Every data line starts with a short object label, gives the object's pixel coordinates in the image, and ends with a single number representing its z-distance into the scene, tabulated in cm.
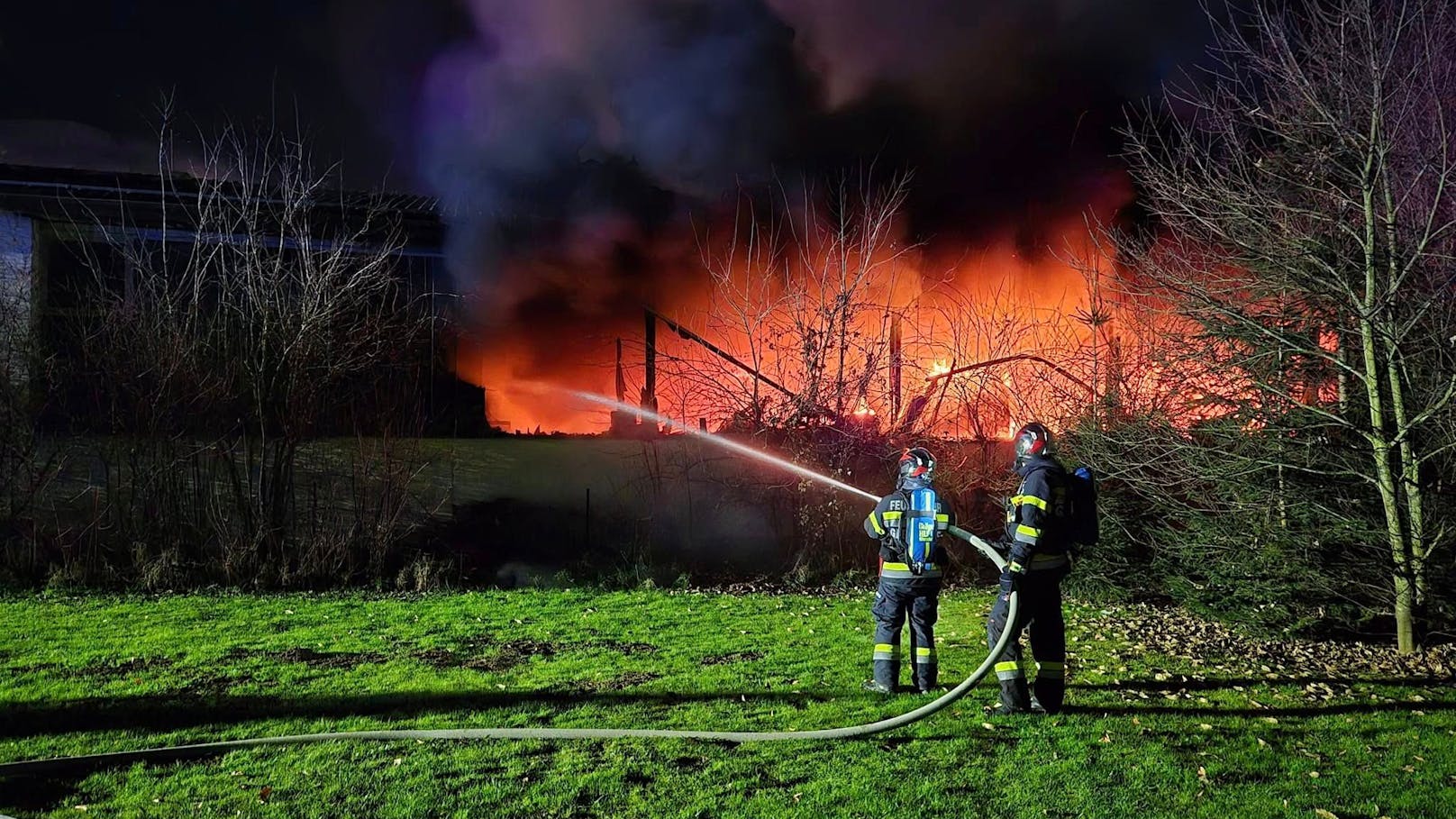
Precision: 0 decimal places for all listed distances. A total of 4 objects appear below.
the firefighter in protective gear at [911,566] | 637
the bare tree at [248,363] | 1141
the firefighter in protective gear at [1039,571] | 589
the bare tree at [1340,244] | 782
